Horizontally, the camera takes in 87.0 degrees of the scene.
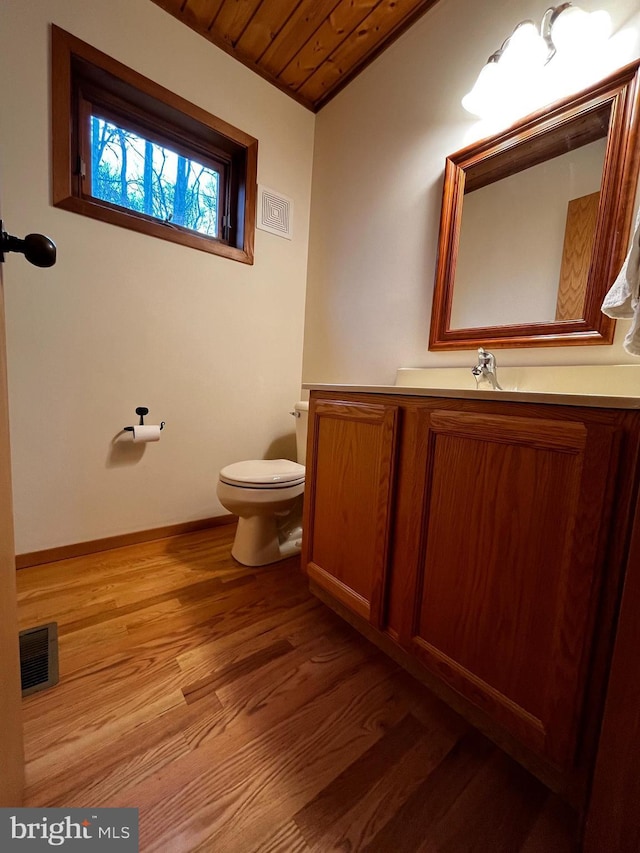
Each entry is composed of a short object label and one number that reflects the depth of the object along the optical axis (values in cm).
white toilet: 139
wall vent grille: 189
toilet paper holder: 162
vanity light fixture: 101
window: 136
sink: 96
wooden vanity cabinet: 57
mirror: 100
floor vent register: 90
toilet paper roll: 155
